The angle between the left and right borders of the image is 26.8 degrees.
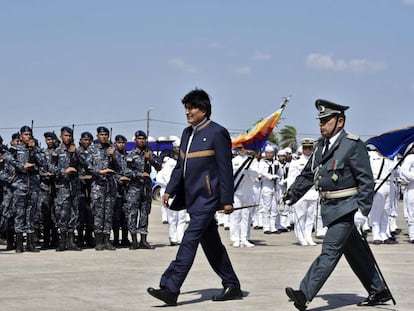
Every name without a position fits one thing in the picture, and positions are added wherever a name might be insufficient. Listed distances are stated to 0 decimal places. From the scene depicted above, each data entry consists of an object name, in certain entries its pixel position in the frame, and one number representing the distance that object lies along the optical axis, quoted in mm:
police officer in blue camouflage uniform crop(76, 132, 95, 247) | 14930
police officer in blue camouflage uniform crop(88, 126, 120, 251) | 14461
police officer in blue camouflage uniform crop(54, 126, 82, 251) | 14320
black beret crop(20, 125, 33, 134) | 13867
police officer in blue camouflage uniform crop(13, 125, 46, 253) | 13828
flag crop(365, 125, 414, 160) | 14523
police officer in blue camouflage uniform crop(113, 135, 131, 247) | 14915
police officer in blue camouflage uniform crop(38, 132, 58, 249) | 14509
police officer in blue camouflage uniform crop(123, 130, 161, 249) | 14805
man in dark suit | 8250
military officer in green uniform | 7922
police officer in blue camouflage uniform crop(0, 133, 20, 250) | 14516
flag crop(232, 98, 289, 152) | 14656
